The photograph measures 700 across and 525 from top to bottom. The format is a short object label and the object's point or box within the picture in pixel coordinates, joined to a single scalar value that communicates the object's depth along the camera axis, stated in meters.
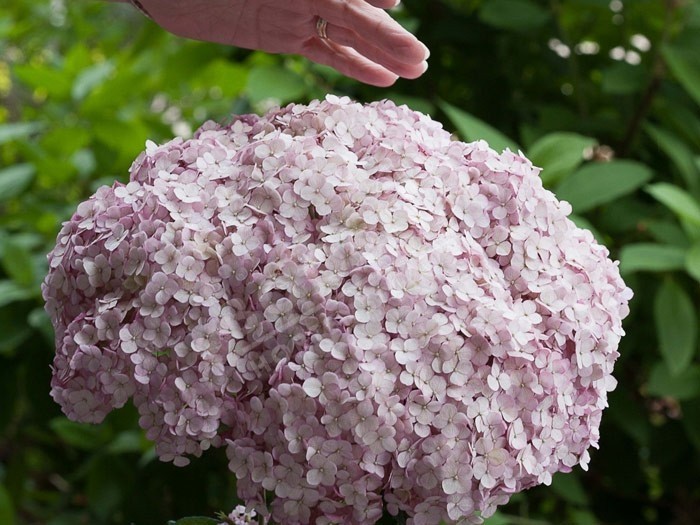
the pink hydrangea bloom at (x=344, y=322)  0.69
